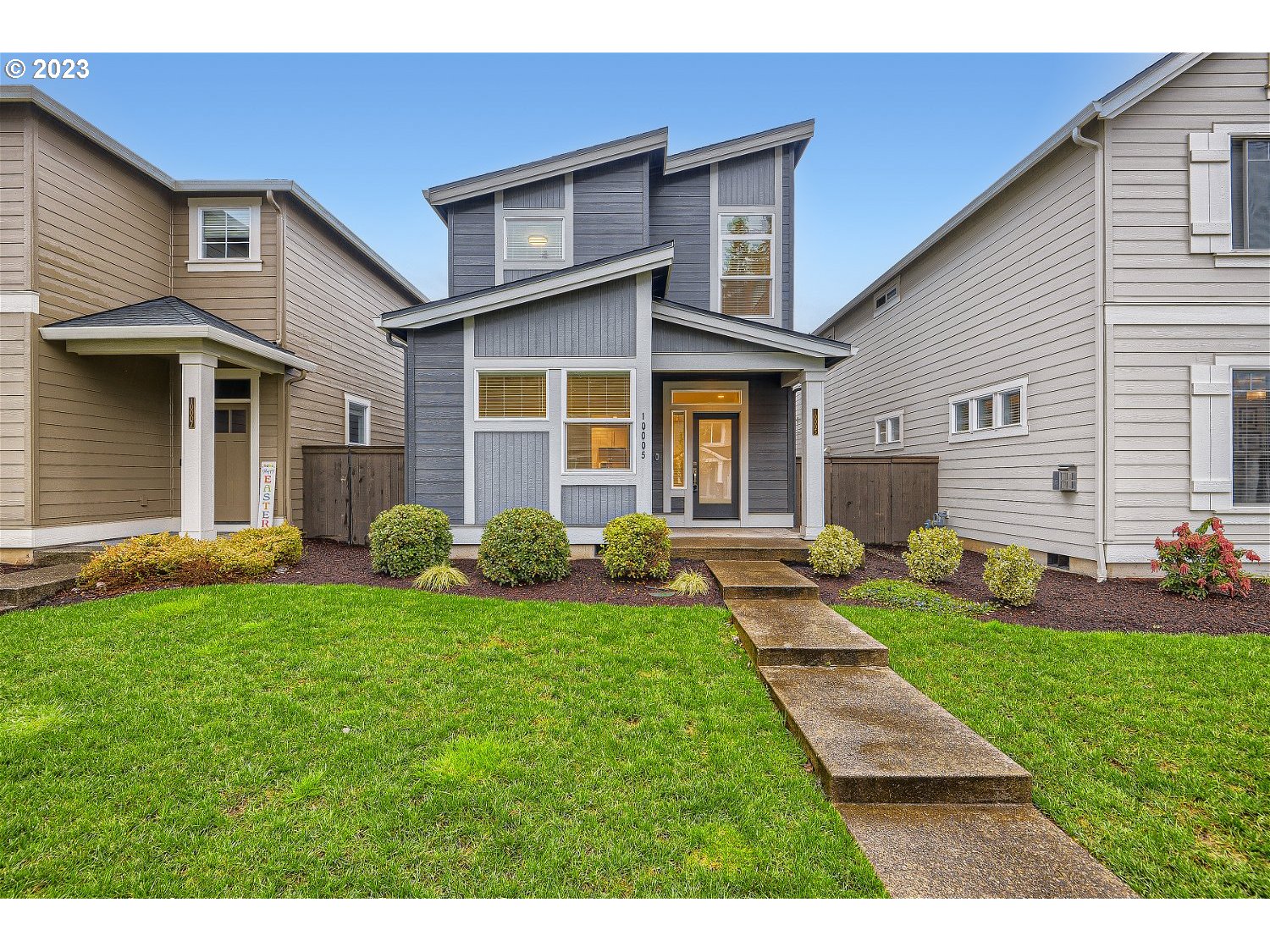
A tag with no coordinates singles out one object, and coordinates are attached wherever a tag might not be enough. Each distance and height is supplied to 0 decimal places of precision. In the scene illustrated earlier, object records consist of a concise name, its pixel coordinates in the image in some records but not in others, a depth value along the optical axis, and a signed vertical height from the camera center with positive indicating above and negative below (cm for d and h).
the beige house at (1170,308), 670 +202
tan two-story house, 701 +184
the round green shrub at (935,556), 645 -97
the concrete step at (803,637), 409 -129
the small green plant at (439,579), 620 -120
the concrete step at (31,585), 561 -117
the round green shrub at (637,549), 640 -89
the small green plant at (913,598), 557 -132
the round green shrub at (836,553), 680 -99
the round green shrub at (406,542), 671 -86
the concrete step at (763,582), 576 -117
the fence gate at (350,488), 923 -26
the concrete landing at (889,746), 256 -141
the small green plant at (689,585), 603 -123
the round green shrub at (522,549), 629 -88
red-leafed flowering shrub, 588 -98
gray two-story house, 767 +174
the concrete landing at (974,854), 204 -151
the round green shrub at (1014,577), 561 -106
